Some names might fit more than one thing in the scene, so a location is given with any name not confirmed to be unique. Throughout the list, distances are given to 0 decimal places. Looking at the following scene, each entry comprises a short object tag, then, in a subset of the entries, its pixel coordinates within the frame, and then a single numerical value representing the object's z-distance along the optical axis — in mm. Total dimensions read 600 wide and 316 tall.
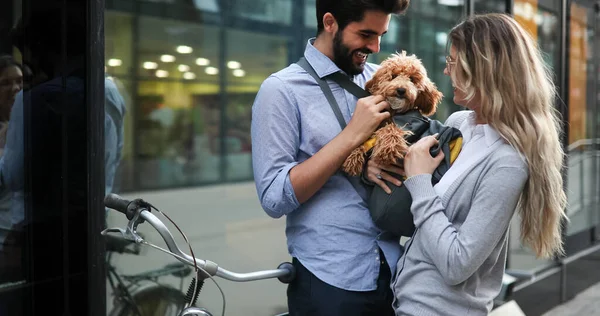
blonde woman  2105
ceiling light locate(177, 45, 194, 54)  4047
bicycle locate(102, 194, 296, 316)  2088
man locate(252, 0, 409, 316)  2301
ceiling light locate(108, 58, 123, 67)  3441
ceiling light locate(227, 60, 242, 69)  4303
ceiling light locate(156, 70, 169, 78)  3881
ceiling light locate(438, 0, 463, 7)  5887
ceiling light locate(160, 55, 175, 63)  3920
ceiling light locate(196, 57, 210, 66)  4129
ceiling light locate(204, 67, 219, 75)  4204
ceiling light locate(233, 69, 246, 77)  4329
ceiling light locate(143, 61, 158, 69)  3809
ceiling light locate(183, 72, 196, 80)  4065
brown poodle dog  2250
